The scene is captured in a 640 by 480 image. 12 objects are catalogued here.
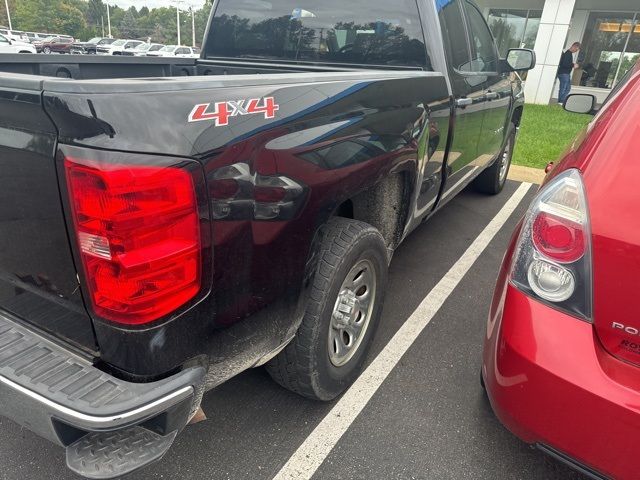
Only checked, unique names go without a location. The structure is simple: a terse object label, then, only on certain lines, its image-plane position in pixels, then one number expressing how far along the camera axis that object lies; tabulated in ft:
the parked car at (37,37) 137.65
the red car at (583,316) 4.58
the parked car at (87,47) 102.24
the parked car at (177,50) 108.68
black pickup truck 4.22
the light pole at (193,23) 222.48
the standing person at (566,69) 44.78
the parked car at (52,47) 96.98
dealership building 43.78
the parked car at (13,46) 72.02
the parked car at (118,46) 107.34
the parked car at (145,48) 109.64
